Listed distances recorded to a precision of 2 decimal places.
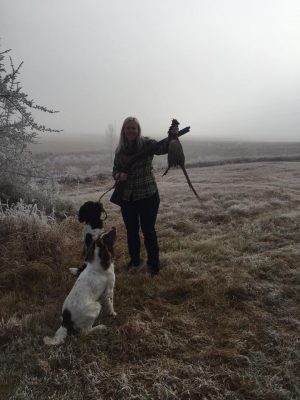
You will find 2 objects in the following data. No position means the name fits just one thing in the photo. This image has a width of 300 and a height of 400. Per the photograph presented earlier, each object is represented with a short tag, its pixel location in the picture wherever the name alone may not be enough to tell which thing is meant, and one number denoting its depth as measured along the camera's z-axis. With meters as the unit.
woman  5.86
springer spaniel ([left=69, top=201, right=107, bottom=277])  5.68
